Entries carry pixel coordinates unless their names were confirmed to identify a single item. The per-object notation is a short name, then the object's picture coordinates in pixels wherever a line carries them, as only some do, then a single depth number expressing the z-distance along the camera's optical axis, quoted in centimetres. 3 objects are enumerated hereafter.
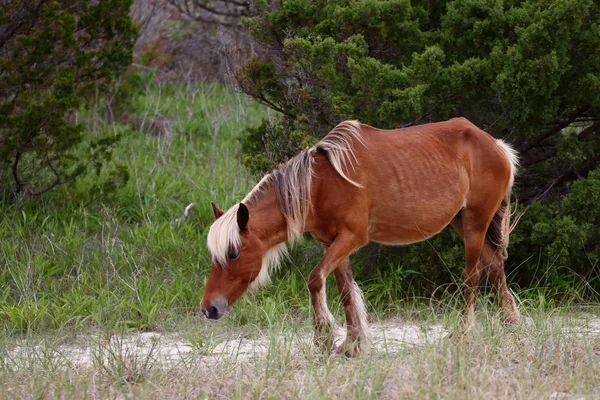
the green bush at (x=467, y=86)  1305
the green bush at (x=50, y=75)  1525
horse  1027
